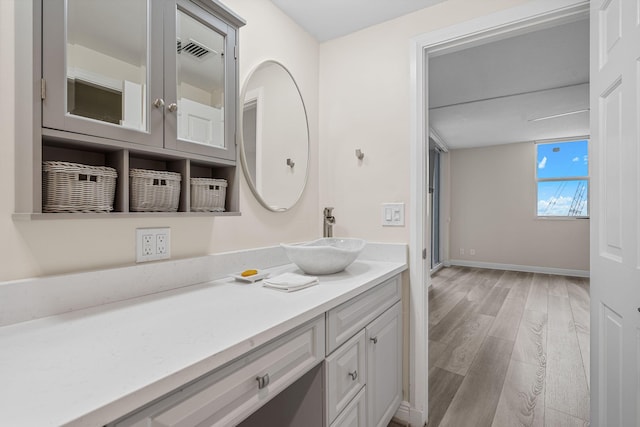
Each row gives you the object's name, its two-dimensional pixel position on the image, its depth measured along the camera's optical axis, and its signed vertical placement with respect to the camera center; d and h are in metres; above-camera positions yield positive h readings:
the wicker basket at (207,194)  1.15 +0.07
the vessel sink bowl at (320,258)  1.32 -0.20
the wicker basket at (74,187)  0.79 +0.06
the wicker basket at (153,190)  0.97 +0.07
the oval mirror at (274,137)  1.55 +0.41
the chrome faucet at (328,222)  1.94 -0.06
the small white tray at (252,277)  1.26 -0.27
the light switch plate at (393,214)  1.73 -0.01
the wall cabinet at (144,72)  0.77 +0.43
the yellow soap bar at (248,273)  1.29 -0.25
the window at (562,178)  5.25 +0.61
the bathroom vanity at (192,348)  0.53 -0.29
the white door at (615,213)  0.96 +0.00
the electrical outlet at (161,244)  1.15 -0.12
